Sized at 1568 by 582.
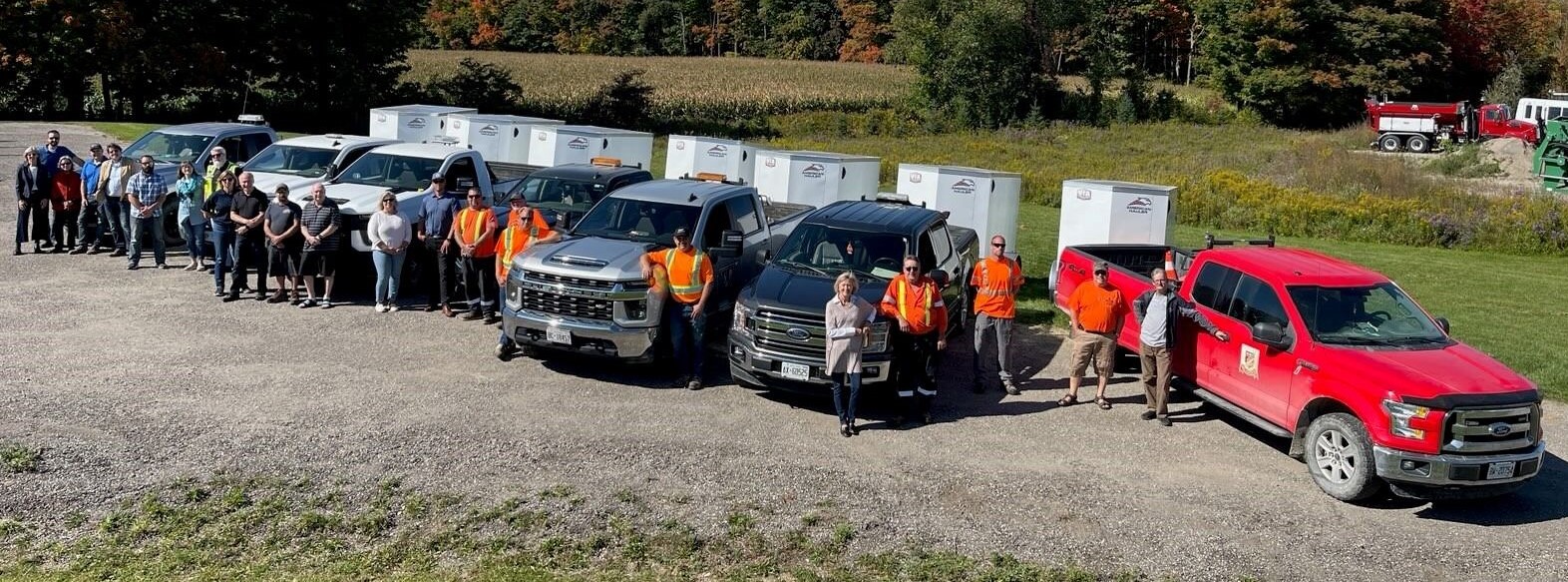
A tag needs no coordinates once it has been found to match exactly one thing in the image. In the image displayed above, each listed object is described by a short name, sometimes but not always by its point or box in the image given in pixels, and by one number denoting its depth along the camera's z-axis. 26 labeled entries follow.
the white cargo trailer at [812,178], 19.41
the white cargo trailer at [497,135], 24.41
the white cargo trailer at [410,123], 26.09
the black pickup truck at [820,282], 10.54
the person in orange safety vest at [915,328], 10.52
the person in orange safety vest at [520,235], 12.55
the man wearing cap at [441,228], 13.98
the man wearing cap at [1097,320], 11.31
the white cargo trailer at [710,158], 21.84
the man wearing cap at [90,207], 16.33
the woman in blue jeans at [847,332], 9.91
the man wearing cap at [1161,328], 10.77
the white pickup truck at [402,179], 14.64
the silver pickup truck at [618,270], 11.34
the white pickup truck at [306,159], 16.44
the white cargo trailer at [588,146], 22.52
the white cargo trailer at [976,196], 17.08
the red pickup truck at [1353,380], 8.57
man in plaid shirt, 15.46
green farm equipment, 35.38
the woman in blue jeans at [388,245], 13.59
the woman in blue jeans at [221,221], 14.29
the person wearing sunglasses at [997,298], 11.87
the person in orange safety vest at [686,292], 11.38
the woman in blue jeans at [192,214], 15.38
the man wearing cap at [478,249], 13.42
